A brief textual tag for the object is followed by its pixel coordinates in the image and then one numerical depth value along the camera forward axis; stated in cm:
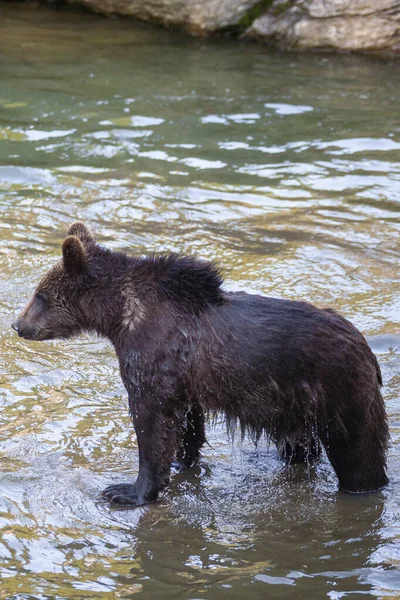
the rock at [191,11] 1741
